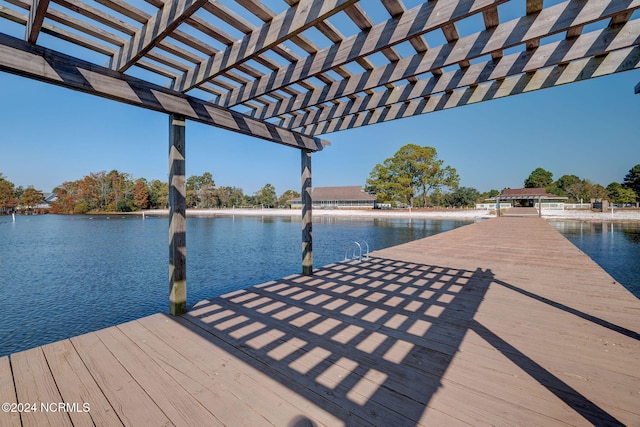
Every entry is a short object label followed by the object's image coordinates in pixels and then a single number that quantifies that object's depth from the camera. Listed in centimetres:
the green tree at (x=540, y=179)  5772
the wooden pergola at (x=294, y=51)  171
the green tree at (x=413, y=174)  3900
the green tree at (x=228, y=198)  6081
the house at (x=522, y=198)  3281
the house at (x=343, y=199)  4841
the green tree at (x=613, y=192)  4322
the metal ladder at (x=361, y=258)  595
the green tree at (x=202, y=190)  5862
